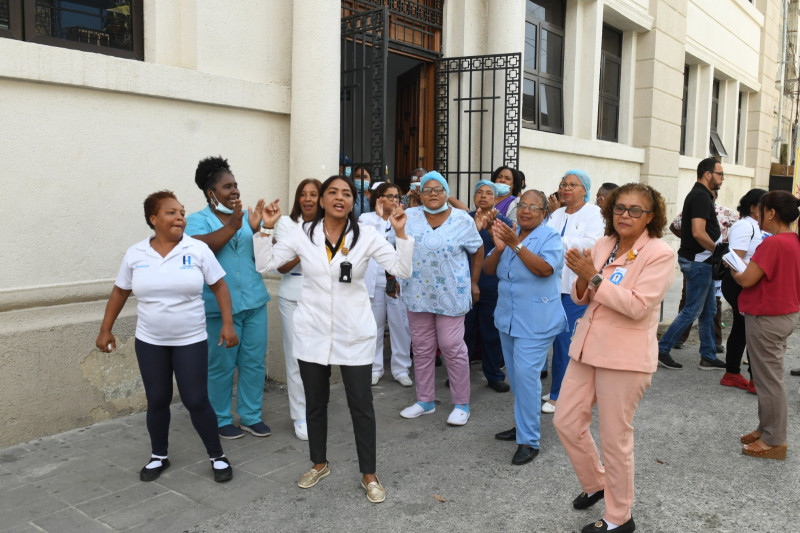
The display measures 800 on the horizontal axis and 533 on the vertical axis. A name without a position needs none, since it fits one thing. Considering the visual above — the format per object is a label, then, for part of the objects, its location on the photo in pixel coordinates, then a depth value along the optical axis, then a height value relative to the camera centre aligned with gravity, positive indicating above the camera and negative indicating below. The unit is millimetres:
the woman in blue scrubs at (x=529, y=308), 4355 -690
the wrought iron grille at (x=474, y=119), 8445 +1159
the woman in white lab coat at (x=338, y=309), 3738 -594
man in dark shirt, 6617 -512
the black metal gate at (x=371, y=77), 6539 +1316
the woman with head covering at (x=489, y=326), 5852 -1088
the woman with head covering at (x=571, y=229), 5238 -181
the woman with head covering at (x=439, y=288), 4938 -622
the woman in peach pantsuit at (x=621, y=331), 3172 -612
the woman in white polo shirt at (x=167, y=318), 3795 -669
